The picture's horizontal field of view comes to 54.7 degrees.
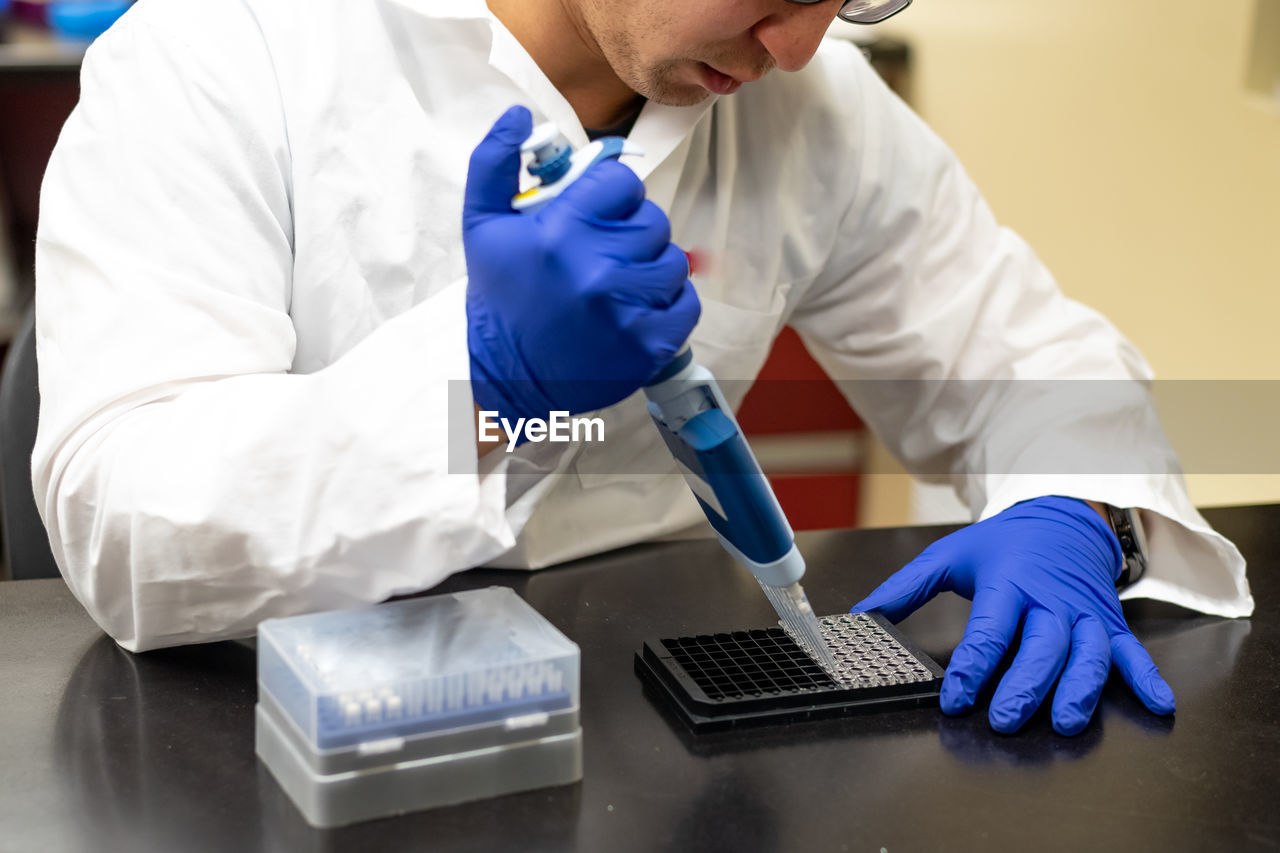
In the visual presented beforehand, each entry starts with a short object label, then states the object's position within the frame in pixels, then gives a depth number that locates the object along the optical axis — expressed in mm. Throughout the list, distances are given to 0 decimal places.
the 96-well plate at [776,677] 875
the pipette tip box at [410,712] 726
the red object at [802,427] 2758
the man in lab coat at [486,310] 875
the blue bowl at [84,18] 2898
